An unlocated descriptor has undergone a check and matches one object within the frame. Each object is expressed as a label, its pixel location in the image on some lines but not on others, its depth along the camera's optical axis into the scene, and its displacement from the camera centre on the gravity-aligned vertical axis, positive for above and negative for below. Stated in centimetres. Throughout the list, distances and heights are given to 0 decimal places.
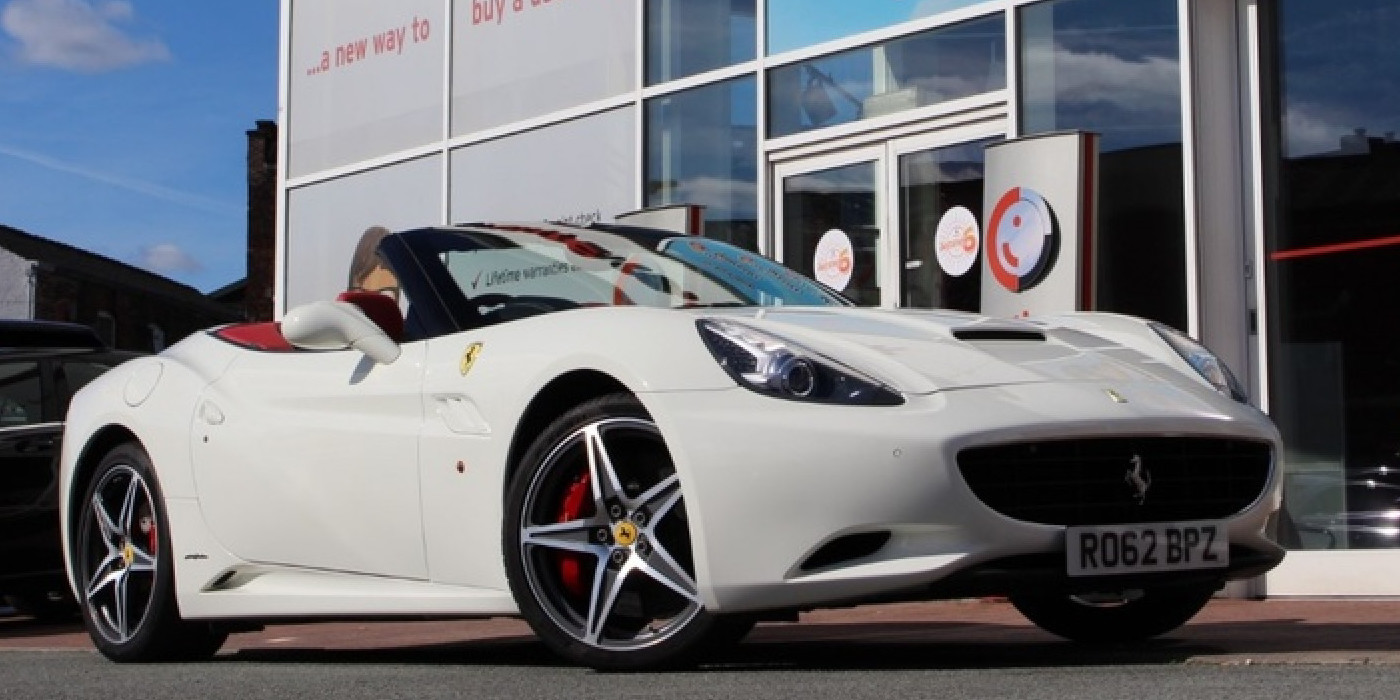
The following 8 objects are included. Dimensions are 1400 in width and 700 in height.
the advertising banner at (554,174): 1388 +174
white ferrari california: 488 -6
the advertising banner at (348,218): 1551 +160
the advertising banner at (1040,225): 985 +97
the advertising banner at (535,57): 1402 +254
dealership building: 984 +156
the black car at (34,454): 1069 -9
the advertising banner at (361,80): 1562 +265
